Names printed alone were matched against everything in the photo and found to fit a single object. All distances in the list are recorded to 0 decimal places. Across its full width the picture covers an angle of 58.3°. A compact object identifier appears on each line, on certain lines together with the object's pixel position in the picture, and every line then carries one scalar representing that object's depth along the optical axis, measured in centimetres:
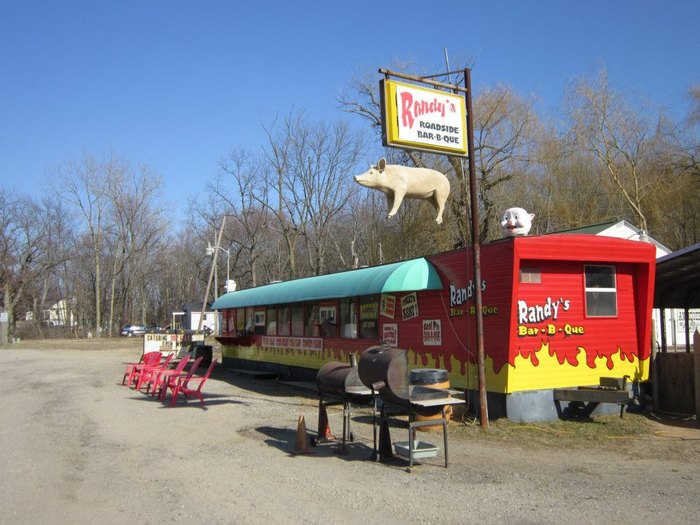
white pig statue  934
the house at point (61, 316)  7256
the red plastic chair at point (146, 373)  1636
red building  1065
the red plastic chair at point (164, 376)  1421
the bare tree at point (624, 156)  2939
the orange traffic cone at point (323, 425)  908
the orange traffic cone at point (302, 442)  851
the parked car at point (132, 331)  6462
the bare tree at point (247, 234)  5119
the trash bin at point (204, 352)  2308
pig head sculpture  1105
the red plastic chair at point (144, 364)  1756
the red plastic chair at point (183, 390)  1329
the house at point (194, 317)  4481
